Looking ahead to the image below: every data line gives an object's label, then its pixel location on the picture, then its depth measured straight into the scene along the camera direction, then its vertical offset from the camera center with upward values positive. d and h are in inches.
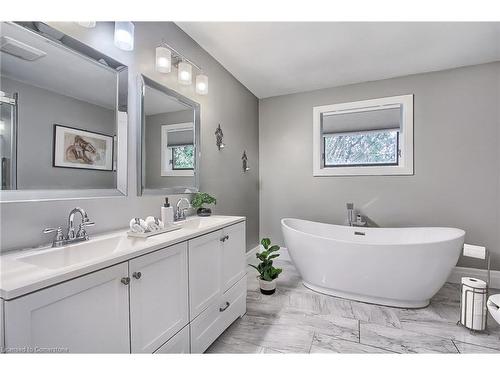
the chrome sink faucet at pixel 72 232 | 42.6 -9.3
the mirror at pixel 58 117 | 39.1 +13.3
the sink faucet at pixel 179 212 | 71.5 -8.5
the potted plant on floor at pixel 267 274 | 91.1 -35.3
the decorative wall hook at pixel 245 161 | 119.3 +12.4
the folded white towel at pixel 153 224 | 51.4 -9.0
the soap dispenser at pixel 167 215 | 59.4 -7.8
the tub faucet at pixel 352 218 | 113.1 -16.0
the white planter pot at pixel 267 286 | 91.0 -39.9
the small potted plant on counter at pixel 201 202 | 79.8 -5.9
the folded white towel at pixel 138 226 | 49.7 -9.1
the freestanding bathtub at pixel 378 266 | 74.1 -27.7
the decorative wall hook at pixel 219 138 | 96.5 +19.8
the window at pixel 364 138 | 111.0 +24.9
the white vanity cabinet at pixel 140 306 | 26.4 -18.7
